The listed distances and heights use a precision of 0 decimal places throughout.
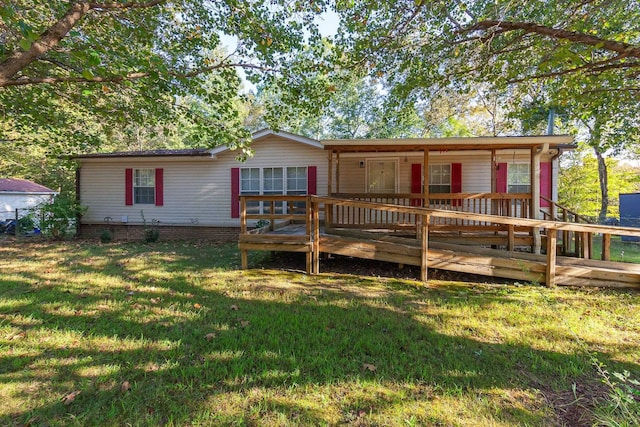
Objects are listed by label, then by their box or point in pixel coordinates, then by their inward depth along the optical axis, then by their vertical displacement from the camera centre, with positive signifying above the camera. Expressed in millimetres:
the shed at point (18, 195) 19419 +868
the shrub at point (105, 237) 10727 -1018
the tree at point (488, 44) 5699 +3522
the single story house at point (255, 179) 9672 +1041
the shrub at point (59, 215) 10852 -261
